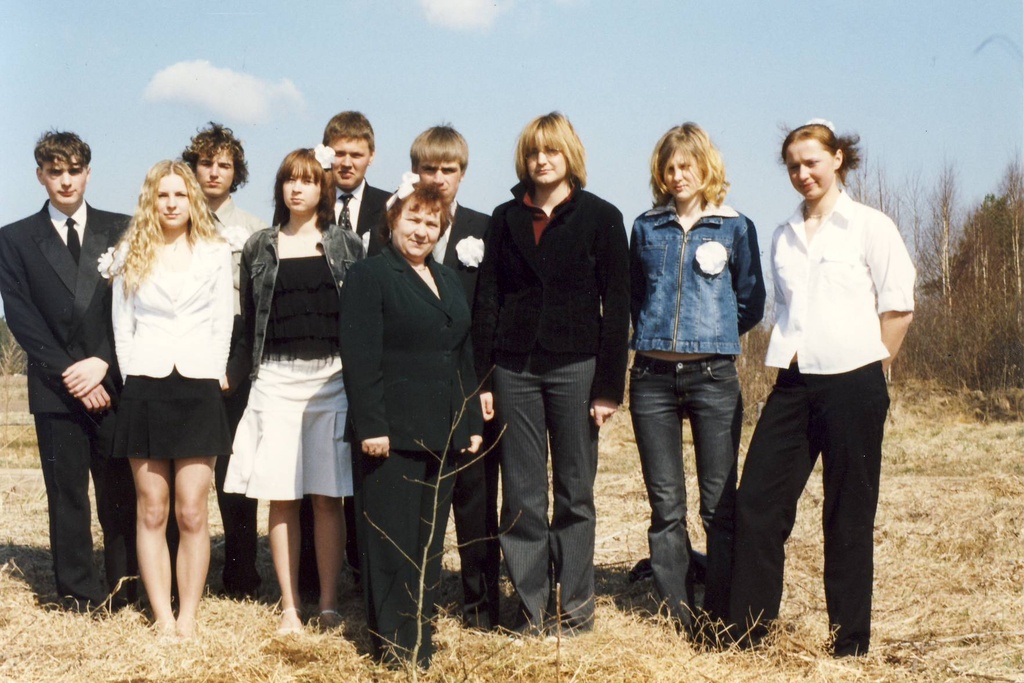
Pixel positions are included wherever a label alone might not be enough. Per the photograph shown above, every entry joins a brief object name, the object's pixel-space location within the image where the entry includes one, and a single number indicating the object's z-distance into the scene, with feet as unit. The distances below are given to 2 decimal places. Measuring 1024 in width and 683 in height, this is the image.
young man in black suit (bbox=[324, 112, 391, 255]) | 15.88
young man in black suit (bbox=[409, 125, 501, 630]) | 14.64
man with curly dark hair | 16.16
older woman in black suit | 12.62
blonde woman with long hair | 13.89
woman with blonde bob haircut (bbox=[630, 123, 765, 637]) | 13.87
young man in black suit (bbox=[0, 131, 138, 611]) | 15.20
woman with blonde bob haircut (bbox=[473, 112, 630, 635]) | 13.96
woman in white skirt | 14.25
